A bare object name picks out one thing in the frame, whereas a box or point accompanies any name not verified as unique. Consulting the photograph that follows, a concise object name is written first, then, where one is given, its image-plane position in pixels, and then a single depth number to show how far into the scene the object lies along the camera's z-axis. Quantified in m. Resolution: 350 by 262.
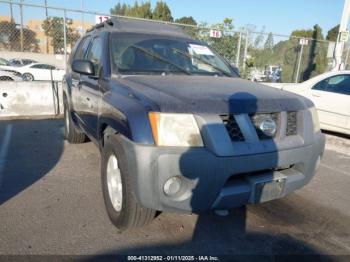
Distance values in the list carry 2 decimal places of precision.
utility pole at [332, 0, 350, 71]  9.92
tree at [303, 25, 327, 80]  15.57
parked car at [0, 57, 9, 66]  18.99
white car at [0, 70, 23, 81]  13.25
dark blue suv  2.34
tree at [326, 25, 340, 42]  40.72
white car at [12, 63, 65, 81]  18.78
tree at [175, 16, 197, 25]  51.22
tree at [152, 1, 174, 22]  45.74
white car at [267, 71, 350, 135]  6.45
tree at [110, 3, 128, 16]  62.44
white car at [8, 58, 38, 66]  19.00
